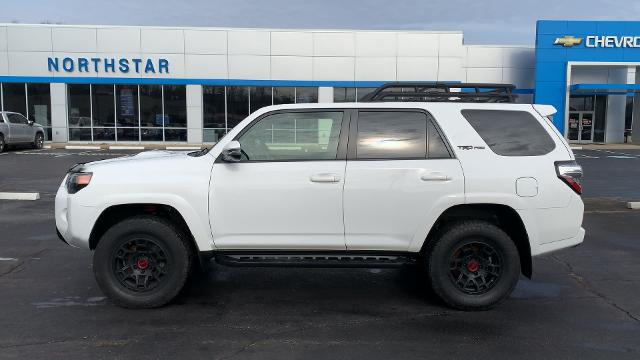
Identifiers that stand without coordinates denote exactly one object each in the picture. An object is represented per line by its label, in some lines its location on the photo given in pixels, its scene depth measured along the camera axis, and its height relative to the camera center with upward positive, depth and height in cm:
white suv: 479 -56
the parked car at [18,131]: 2275 +22
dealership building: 2900 +364
